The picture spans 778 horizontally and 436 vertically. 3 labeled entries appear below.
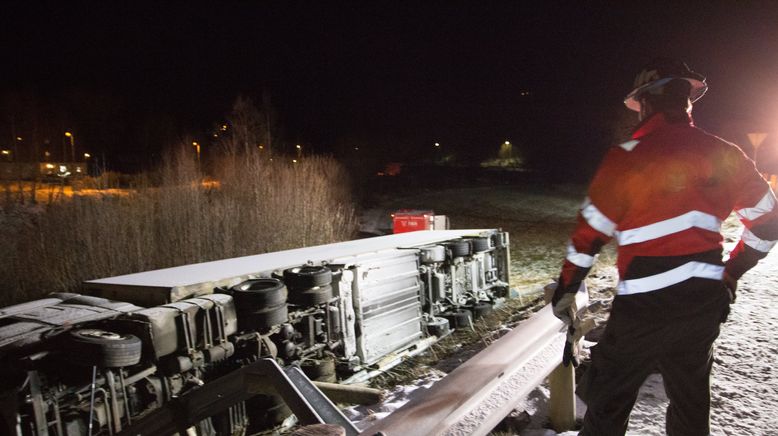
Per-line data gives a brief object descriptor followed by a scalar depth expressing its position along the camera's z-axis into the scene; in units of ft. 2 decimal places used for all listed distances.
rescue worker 6.51
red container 44.14
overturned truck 10.76
